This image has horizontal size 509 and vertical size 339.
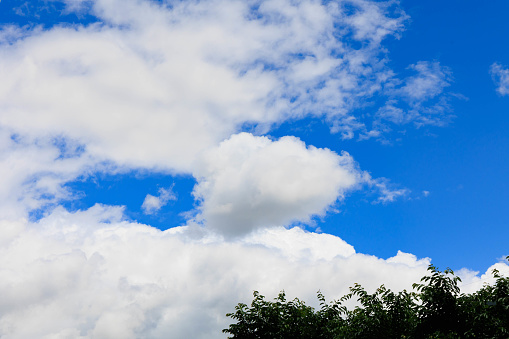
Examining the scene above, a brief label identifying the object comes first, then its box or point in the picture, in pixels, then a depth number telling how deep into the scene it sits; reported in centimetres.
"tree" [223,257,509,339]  1995
